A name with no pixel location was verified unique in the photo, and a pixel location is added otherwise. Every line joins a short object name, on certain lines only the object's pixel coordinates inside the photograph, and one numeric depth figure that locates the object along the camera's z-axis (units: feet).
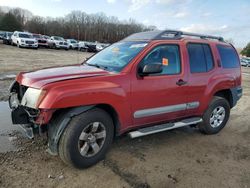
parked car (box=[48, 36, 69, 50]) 88.62
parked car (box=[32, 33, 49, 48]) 83.83
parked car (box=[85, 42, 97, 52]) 93.99
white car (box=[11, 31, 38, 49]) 72.65
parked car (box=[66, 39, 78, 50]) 96.57
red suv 8.28
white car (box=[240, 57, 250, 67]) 104.22
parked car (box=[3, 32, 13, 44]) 82.68
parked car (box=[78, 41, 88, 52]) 96.07
